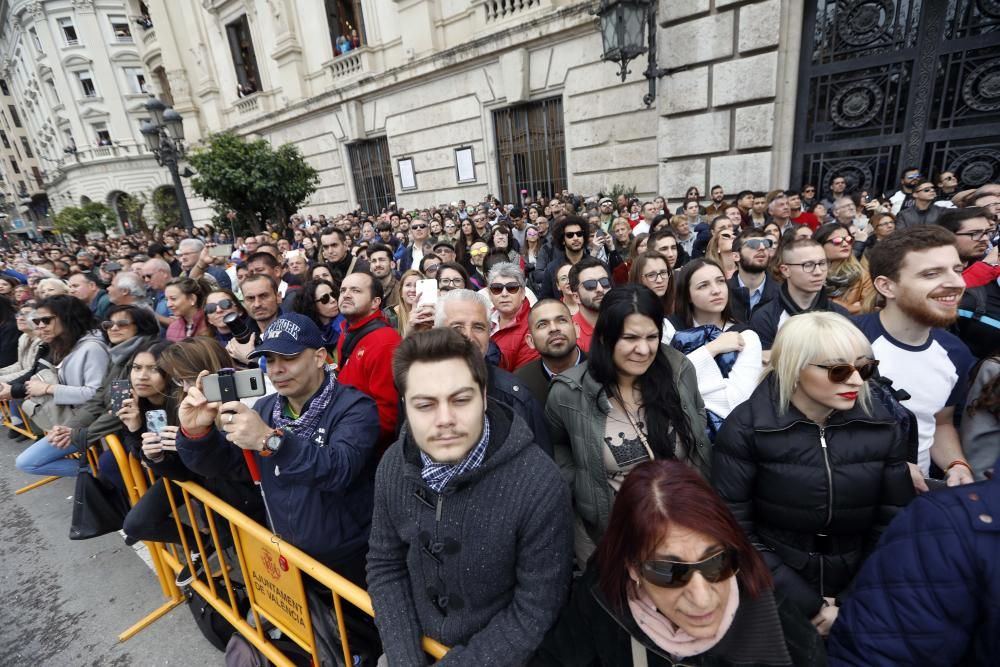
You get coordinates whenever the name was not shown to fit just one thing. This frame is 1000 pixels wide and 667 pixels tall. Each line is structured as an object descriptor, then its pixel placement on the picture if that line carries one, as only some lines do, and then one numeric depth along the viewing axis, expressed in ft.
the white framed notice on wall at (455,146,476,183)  43.32
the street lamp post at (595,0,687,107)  23.67
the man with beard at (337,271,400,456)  9.01
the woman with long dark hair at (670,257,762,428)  7.47
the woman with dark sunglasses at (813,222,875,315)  11.75
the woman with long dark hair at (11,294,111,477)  12.47
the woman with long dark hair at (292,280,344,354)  13.26
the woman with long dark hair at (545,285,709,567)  6.69
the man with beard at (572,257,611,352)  10.41
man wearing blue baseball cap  6.63
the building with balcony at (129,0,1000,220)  22.35
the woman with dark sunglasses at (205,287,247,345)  13.32
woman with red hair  3.95
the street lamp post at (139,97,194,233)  28.73
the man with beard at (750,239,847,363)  9.30
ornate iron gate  21.20
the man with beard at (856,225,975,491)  6.88
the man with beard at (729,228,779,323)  12.02
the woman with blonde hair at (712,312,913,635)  5.42
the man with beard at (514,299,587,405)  8.68
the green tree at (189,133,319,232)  37.09
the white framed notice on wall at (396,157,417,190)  49.03
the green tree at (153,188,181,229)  91.97
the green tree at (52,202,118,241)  89.20
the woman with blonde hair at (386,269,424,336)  13.20
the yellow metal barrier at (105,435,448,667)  6.45
